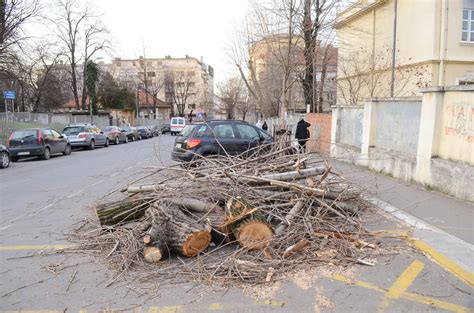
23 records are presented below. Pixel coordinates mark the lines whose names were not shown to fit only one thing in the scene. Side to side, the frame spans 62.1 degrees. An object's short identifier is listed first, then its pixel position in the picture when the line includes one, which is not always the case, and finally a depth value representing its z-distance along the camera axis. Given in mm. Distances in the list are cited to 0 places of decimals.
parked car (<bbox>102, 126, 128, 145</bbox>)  31439
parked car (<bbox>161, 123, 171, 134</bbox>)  58838
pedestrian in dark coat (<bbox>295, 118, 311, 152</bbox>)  15180
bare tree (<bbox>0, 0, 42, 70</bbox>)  22922
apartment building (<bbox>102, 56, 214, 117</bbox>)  86506
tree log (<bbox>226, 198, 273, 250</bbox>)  5125
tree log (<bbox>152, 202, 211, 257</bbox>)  4973
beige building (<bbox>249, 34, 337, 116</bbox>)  20406
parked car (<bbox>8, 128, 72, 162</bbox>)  18391
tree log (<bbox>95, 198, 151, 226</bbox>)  6062
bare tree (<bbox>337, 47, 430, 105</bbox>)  21125
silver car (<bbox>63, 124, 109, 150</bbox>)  24953
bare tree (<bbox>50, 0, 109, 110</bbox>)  45781
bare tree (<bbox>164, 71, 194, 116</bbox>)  87875
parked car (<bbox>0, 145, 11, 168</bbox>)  15581
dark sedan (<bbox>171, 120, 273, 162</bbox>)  10844
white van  49156
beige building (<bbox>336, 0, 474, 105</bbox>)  19750
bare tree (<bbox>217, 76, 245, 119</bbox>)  74544
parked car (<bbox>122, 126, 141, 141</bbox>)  37716
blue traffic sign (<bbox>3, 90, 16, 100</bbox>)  23212
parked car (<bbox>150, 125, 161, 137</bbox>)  49047
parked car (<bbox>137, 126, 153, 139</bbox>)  43806
